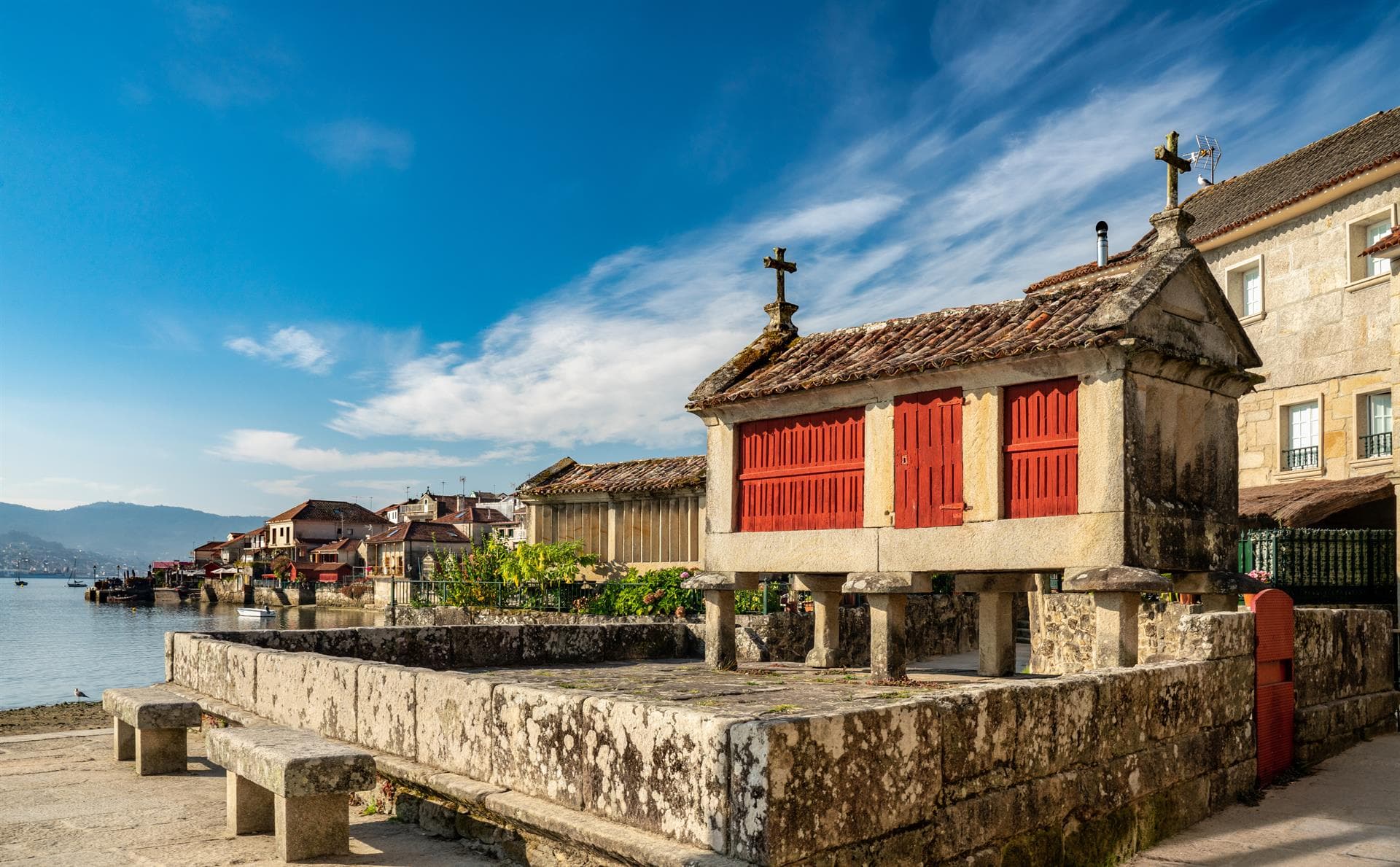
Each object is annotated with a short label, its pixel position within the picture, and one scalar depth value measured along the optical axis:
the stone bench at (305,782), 5.39
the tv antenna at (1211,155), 25.28
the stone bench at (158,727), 7.94
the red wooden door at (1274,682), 8.40
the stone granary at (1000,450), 8.48
